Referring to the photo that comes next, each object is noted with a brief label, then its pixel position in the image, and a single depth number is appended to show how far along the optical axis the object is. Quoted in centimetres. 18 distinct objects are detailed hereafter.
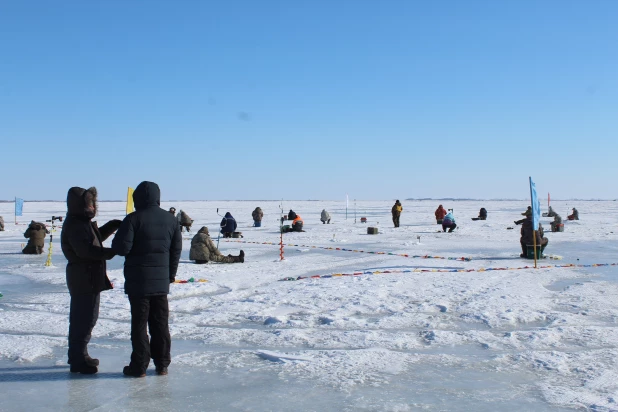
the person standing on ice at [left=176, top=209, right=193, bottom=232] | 2581
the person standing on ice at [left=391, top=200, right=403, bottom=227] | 3087
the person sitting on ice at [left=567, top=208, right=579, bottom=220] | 3753
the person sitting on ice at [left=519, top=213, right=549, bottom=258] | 1574
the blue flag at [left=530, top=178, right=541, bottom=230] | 1365
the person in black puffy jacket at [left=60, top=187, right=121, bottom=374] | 530
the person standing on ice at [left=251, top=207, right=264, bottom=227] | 3281
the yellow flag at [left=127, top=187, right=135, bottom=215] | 1194
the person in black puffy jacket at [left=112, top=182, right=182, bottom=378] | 523
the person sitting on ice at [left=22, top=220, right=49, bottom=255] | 1759
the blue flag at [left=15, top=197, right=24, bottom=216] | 3503
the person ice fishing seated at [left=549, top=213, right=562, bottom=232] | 2688
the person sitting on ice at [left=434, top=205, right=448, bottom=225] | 3312
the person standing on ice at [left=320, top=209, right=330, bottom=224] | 3581
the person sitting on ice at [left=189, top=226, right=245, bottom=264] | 1460
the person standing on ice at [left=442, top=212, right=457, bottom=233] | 2752
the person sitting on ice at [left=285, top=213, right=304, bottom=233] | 2730
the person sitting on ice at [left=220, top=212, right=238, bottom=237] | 2441
